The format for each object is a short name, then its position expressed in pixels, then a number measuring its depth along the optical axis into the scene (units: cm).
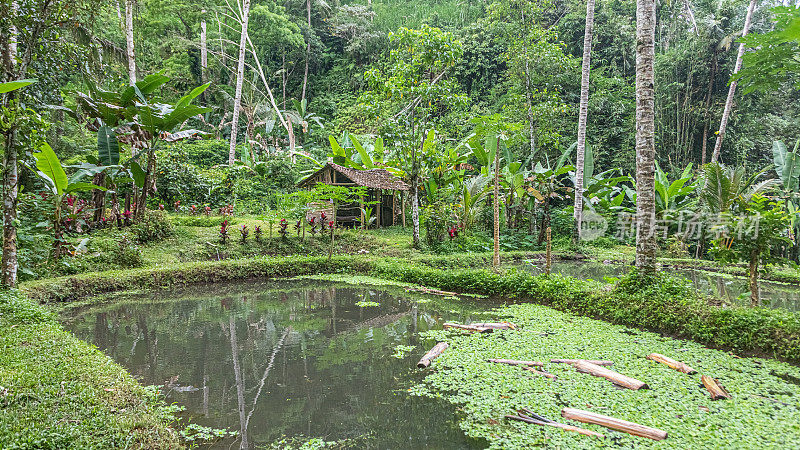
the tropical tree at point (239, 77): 1384
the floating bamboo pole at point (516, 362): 378
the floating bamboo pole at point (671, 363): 356
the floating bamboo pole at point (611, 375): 327
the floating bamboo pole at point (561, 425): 267
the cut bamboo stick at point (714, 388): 311
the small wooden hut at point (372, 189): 1144
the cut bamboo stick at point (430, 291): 674
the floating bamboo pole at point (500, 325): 484
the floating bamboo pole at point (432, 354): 387
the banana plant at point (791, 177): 888
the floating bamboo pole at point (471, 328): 478
